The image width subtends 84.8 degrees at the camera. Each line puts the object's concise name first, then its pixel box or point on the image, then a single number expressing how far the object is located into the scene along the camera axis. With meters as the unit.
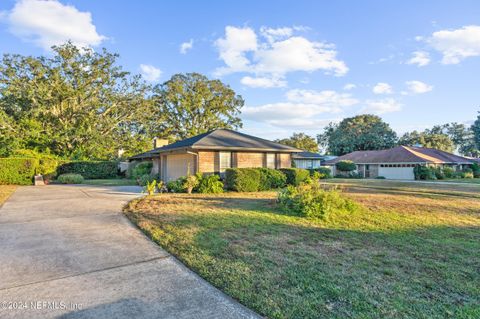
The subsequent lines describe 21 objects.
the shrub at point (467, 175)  29.61
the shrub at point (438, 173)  27.94
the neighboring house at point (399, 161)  29.18
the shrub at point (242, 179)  12.97
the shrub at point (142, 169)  21.50
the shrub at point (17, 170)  17.55
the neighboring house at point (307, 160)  28.50
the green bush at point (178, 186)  12.85
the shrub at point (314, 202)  7.61
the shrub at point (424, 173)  27.20
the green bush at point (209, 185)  12.73
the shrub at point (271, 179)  13.97
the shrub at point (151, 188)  11.24
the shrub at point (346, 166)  32.44
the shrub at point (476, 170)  31.98
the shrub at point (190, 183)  12.45
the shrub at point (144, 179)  17.71
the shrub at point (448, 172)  29.01
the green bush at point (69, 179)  19.27
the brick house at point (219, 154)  14.77
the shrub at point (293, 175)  15.55
